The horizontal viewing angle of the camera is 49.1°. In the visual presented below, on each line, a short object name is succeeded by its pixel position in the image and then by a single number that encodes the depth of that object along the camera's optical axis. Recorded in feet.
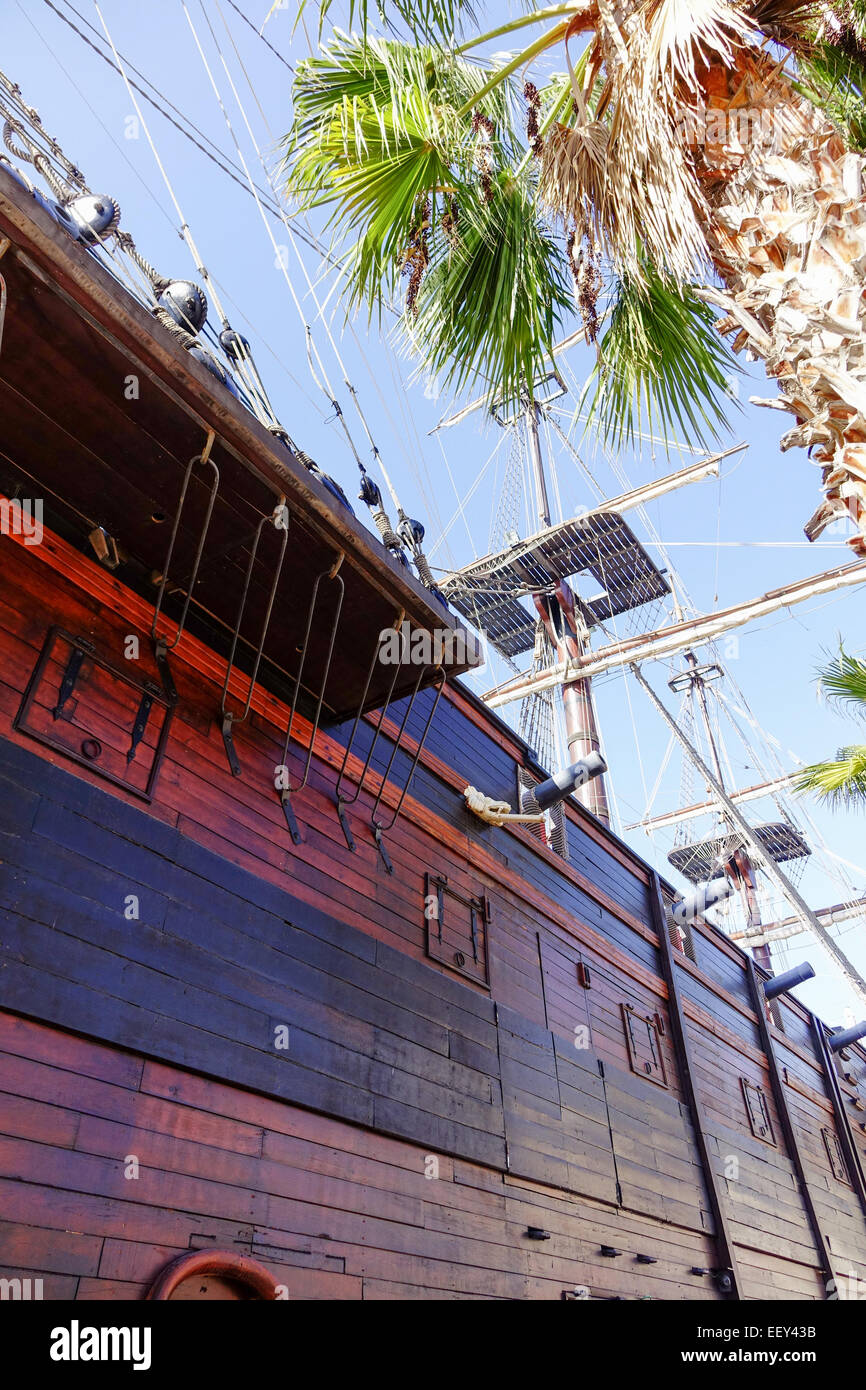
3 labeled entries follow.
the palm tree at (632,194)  13.97
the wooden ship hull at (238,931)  13.30
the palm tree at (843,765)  23.71
